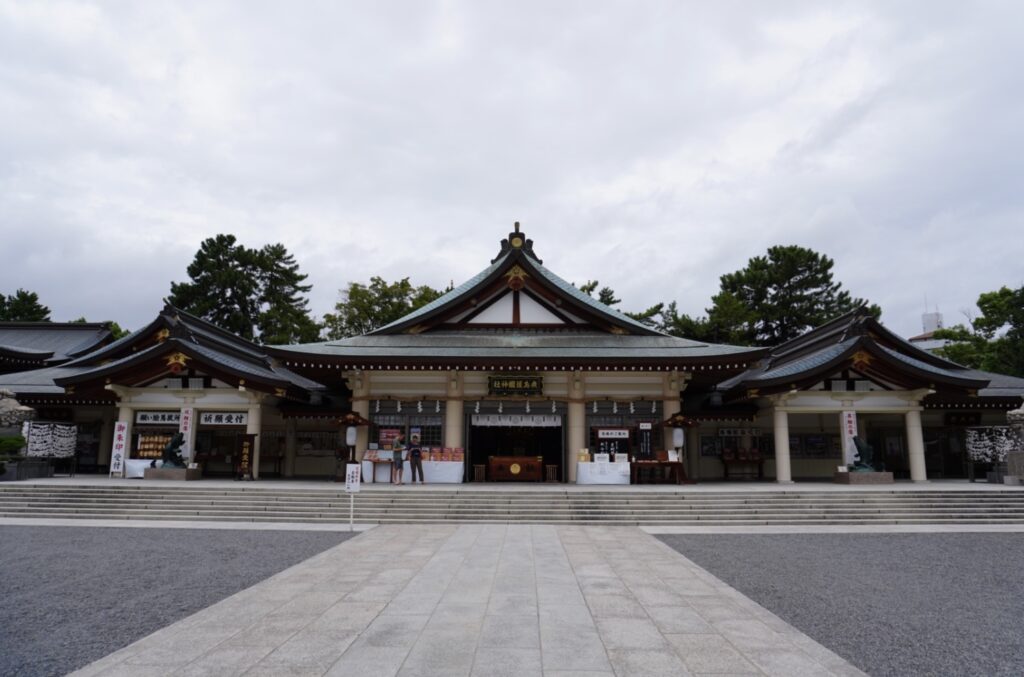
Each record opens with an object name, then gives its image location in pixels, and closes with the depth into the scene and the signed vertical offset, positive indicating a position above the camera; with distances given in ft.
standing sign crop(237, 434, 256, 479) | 70.64 -3.45
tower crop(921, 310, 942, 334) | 280.31 +53.43
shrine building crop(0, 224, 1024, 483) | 70.28 +4.16
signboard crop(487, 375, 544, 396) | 72.90 +5.41
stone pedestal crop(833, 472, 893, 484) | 67.41 -5.29
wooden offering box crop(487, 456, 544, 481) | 72.43 -4.83
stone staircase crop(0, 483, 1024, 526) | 50.96 -6.85
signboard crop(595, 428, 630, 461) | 73.72 -1.36
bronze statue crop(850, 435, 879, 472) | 68.44 -3.24
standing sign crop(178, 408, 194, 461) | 72.54 -0.27
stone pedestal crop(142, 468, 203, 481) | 69.72 -5.57
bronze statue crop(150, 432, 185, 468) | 70.79 -3.40
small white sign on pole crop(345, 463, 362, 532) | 45.06 -3.91
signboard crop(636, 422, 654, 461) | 73.77 -1.33
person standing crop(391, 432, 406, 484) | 67.31 -4.03
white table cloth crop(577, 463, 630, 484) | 68.13 -5.07
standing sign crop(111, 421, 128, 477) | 71.10 -2.84
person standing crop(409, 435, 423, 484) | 67.92 -3.48
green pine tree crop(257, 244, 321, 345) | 165.99 +38.97
